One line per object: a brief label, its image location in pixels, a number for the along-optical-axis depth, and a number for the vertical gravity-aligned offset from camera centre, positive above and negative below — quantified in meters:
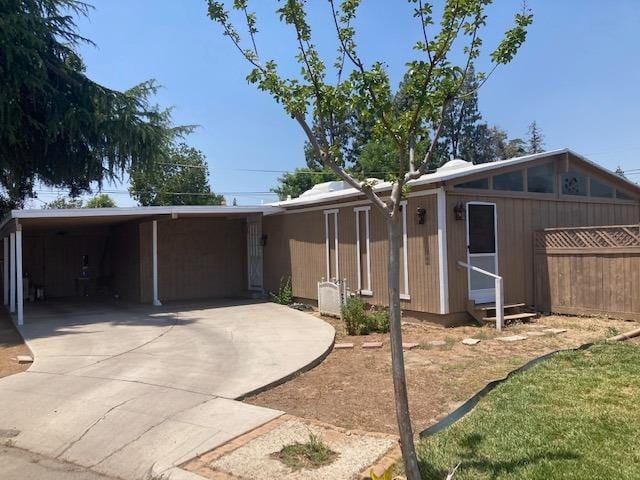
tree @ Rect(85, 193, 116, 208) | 41.80 +4.16
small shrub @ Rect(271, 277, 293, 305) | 14.42 -1.21
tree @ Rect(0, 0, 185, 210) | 13.41 +4.01
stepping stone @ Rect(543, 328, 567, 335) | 9.07 -1.49
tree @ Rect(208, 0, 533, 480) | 3.40 +1.02
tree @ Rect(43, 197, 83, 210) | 41.20 +4.06
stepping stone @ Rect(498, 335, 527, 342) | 8.49 -1.51
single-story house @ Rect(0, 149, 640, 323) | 10.27 +0.27
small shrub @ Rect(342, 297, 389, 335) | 9.70 -1.33
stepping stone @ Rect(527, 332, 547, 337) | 8.84 -1.51
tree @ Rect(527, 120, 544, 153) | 43.36 +8.51
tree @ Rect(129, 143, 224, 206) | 38.22 +4.84
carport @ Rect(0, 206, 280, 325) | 14.38 -0.02
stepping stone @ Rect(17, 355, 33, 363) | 7.91 -1.55
